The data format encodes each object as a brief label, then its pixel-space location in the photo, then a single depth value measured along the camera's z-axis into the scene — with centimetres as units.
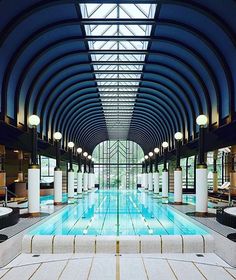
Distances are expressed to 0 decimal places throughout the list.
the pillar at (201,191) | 826
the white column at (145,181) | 2768
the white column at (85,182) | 2406
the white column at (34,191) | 817
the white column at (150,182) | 2418
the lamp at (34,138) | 849
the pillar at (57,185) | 1174
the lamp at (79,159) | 1702
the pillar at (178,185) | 1179
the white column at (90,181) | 2710
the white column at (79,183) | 1907
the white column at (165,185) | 1560
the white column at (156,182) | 1984
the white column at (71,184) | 1461
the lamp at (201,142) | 854
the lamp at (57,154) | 1169
